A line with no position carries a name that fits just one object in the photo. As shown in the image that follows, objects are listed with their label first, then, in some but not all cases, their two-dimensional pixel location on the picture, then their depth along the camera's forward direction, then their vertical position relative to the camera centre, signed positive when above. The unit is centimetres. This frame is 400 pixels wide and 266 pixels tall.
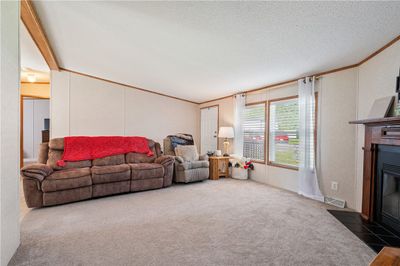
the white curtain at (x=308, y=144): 340 -20
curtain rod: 343 +96
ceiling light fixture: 504 +133
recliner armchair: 427 -88
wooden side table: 478 -89
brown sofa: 285 -78
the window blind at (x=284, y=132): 385 -1
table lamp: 501 -5
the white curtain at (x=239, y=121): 491 +26
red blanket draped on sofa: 365 -35
